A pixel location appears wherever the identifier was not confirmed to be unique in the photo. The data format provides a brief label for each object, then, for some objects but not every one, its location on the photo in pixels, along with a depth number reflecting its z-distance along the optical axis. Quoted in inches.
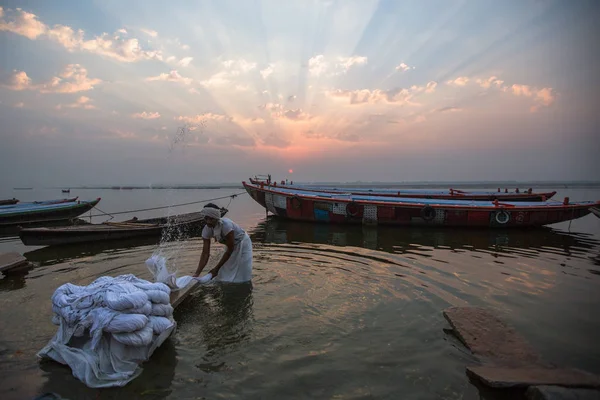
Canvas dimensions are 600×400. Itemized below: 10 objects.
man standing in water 237.8
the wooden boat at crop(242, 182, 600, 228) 584.7
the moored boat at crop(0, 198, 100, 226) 692.7
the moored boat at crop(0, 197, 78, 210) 854.8
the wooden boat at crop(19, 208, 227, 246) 448.5
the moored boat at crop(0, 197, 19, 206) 987.2
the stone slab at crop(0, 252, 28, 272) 304.3
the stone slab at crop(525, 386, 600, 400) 117.2
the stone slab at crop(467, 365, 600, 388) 128.6
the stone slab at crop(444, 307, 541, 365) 155.9
